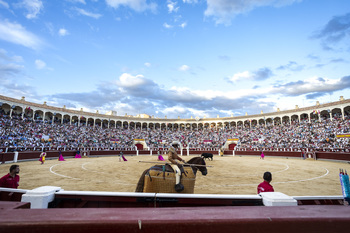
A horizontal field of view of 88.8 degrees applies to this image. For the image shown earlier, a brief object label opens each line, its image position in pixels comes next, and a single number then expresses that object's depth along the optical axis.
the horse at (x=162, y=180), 4.61
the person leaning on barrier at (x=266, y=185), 3.60
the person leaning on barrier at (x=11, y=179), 4.09
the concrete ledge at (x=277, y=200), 1.64
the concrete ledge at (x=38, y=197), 1.87
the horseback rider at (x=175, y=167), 4.73
